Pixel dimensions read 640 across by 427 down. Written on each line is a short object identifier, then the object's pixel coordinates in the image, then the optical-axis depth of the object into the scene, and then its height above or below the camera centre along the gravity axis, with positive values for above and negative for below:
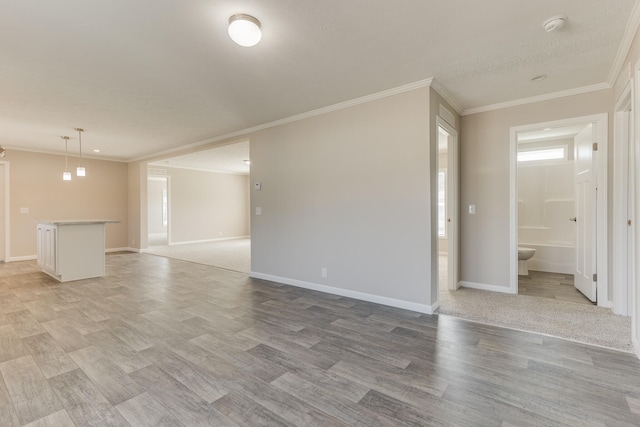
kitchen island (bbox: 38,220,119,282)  4.71 -0.58
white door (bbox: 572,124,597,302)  3.52 -0.02
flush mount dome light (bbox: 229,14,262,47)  2.09 +1.32
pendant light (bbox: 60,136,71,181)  5.61 +1.40
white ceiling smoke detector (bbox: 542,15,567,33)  2.15 +1.40
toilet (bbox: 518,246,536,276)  4.90 -0.79
